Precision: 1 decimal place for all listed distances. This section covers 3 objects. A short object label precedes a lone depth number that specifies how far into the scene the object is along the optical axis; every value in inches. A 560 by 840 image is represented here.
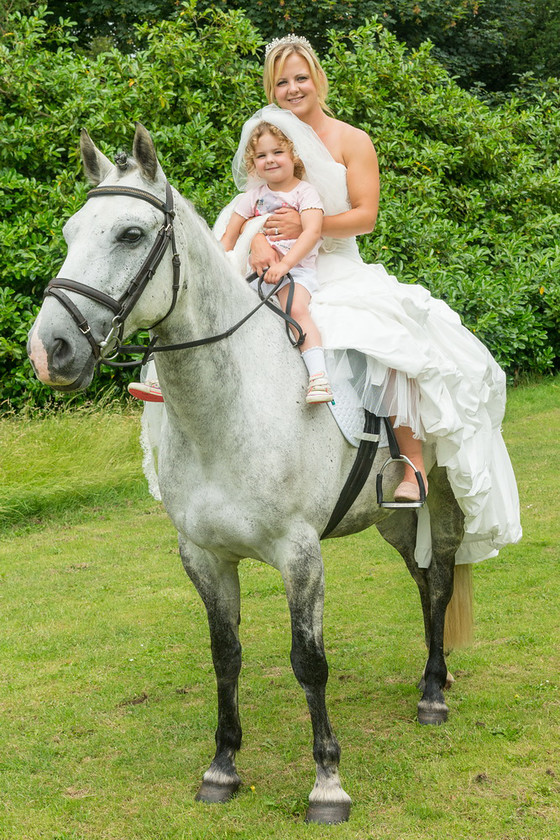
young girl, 135.6
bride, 138.9
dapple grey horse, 107.4
